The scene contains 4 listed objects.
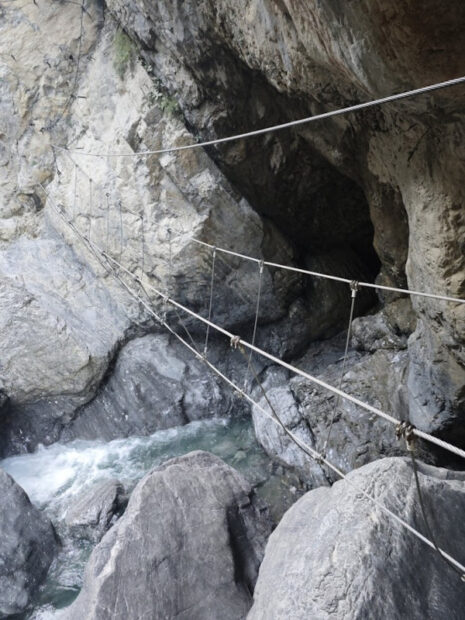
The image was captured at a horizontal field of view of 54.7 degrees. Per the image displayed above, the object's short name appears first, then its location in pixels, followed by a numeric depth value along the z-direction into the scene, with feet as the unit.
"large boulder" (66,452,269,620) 10.53
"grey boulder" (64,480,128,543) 16.48
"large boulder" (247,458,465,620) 7.33
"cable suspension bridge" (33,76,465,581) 20.74
